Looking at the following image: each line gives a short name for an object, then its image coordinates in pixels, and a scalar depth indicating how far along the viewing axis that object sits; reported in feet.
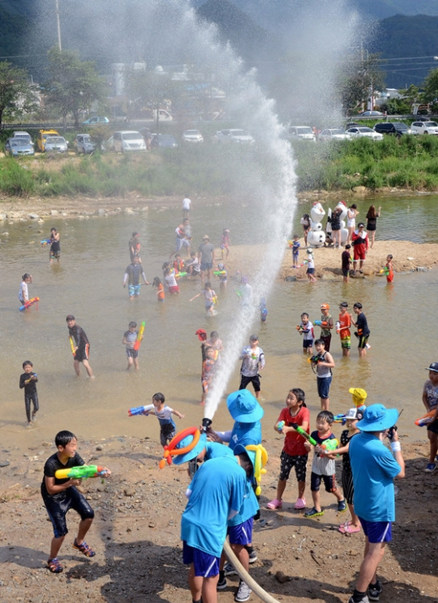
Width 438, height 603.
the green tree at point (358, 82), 234.79
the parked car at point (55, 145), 144.56
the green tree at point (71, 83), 166.61
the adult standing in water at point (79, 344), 43.68
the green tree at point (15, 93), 167.43
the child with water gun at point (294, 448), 26.12
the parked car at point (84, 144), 146.10
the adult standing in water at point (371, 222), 79.10
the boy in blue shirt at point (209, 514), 18.06
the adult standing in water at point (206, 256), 64.95
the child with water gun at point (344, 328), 46.75
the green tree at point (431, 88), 211.61
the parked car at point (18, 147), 141.11
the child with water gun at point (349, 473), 24.64
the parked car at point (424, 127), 172.86
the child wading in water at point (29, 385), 37.01
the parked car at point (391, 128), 172.93
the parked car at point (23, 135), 147.80
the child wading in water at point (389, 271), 67.41
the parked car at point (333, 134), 157.14
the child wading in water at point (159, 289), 61.21
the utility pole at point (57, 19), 174.40
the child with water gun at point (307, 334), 46.44
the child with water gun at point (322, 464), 24.84
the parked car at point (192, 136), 151.94
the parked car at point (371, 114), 208.54
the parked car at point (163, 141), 148.77
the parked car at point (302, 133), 159.90
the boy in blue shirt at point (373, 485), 19.94
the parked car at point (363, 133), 160.97
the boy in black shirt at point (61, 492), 22.39
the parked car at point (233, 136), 148.66
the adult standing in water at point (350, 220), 77.41
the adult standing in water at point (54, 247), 74.23
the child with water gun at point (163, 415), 31.83
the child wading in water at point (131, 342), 44.62
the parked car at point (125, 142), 145.59
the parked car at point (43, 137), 147.84
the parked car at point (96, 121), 173.78
